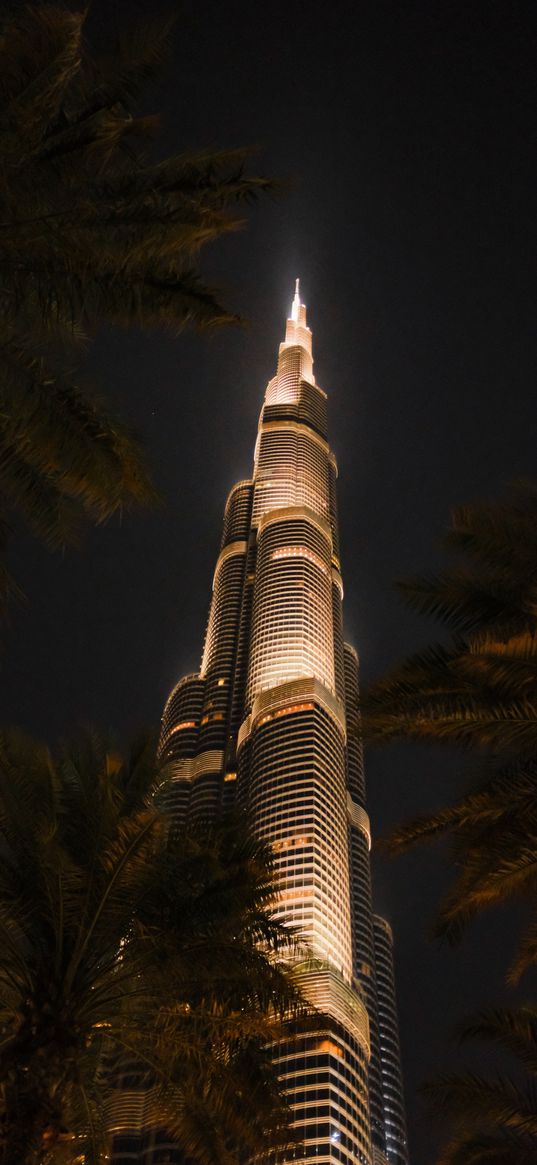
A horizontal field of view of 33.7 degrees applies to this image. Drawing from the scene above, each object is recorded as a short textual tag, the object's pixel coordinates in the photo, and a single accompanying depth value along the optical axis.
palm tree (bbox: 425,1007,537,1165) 14.94
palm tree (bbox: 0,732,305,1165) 13.68
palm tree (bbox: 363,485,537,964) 10.72
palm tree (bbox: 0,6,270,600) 10.34
